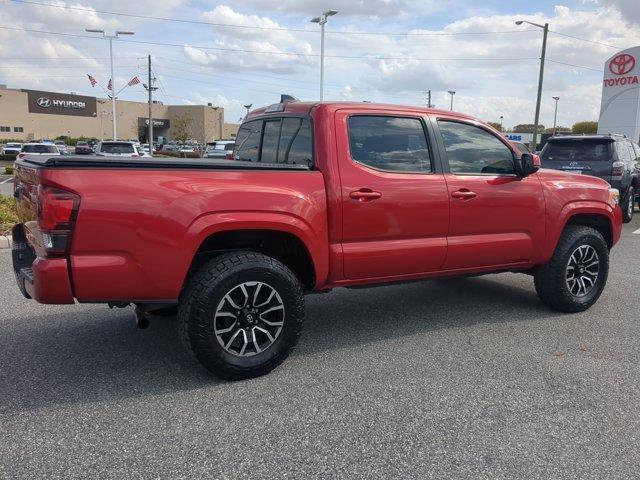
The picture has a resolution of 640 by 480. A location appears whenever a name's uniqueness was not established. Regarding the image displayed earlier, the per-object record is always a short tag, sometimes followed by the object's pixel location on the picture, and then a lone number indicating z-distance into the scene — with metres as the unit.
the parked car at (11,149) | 40.34
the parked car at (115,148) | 19.55
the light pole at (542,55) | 28.66
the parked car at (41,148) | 24.54
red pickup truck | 3.30
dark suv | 11.50
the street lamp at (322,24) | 25.89
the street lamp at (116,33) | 33.03
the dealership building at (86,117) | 74.12
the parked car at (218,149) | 22.47
